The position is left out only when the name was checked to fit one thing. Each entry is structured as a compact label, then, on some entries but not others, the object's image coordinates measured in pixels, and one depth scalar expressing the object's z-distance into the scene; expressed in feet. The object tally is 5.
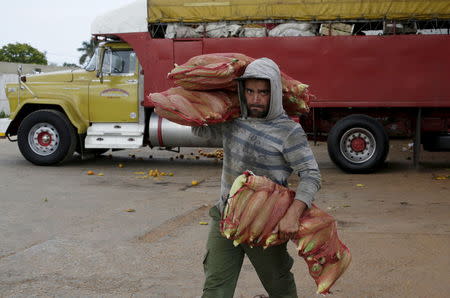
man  10.02
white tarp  39.91
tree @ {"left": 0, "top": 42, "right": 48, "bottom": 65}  205.16
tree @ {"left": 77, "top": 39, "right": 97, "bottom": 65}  244.28
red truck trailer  37.32
